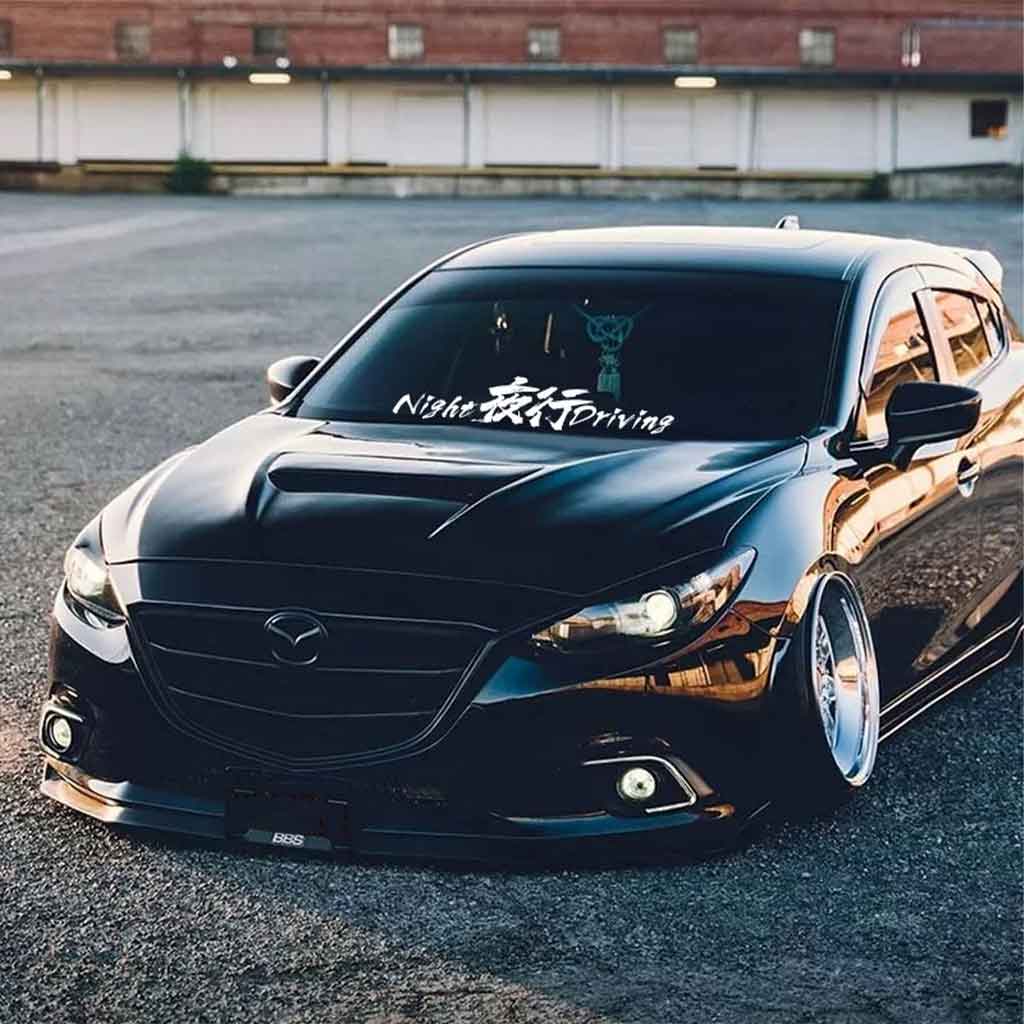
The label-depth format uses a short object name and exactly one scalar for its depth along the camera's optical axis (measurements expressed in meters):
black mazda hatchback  5.45
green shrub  60.16
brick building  72.44
